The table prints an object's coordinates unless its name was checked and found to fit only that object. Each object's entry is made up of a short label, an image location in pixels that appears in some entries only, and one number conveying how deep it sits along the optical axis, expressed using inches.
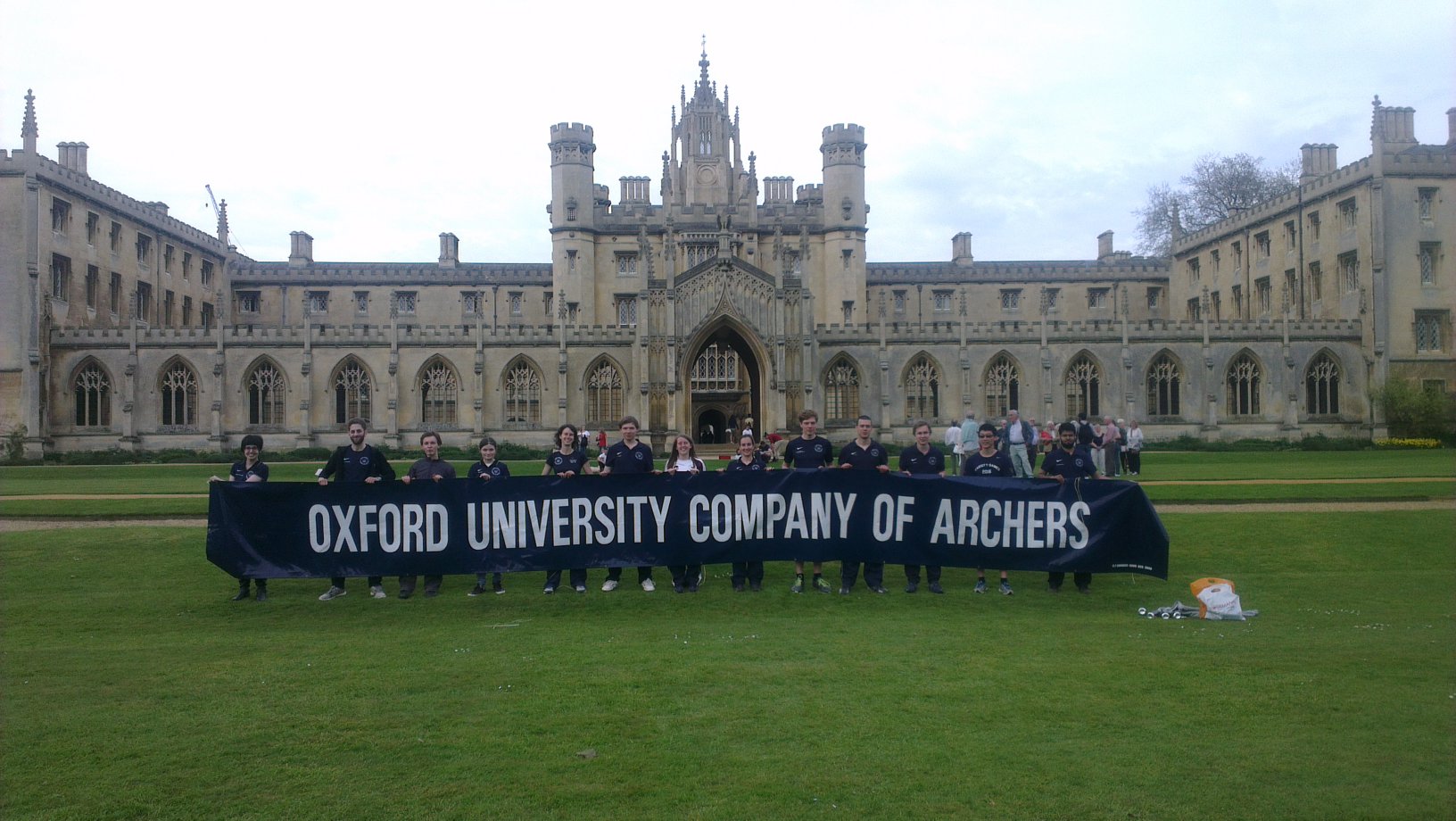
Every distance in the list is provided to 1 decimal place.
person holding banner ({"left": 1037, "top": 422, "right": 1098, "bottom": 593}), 498.3
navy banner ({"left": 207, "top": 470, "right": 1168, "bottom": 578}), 488.7
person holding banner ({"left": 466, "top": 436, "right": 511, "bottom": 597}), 493.4
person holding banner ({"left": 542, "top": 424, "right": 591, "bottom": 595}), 496.7
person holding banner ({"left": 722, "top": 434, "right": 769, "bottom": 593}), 502.6
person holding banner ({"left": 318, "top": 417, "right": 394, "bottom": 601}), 491.8
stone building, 1742.1
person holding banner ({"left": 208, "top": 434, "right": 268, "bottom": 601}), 486.6
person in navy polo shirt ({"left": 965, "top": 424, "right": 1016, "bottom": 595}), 509.0
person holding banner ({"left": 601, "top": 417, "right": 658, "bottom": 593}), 498.3
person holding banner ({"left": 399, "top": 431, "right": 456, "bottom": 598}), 490.3
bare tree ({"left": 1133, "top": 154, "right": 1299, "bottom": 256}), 2706.7
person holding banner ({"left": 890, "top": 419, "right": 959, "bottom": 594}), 497.7
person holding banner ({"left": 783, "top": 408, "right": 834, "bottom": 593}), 509.0
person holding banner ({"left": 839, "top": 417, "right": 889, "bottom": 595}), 494.9
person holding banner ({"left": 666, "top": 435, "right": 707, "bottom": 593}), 500.1
